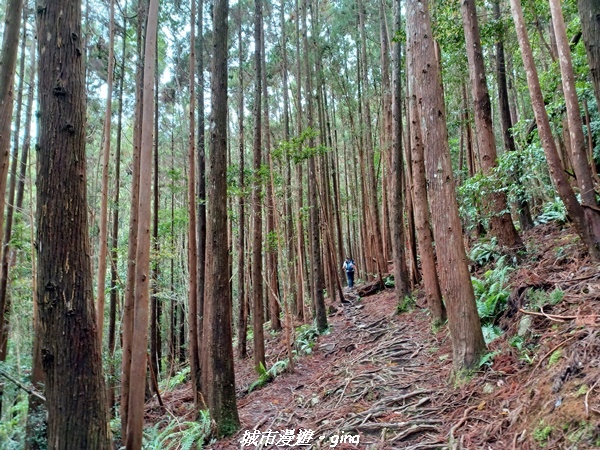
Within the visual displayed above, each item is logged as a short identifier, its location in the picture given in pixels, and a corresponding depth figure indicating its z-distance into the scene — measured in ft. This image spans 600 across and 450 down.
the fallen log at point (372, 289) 41.58
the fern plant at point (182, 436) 17.11
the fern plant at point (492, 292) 16.16
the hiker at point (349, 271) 54.03
